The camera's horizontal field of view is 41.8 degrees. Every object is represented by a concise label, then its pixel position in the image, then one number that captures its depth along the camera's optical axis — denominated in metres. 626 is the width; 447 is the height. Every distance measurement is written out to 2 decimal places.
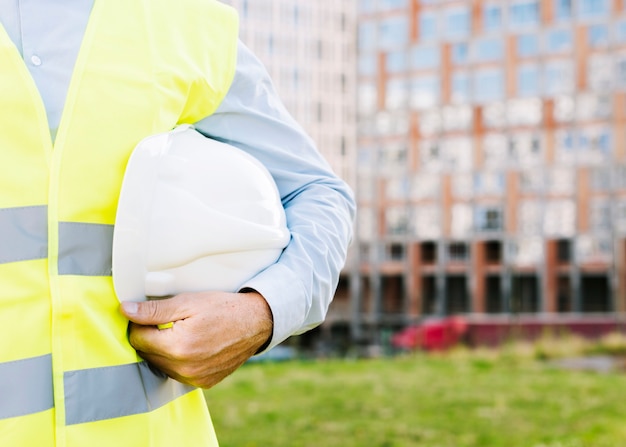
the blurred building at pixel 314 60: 45.75
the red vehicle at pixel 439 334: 23.25
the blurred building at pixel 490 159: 33.44
